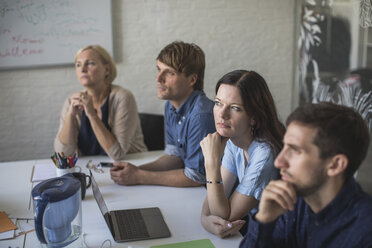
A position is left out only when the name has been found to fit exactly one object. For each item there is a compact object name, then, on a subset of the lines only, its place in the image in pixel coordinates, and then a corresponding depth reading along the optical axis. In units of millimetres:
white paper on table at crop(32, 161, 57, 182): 2168
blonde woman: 2518
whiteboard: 3391
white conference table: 1510
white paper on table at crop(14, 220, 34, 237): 1568
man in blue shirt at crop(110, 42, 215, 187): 2035
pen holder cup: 1993
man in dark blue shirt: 1132
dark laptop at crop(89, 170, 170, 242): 1532
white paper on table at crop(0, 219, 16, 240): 1527
